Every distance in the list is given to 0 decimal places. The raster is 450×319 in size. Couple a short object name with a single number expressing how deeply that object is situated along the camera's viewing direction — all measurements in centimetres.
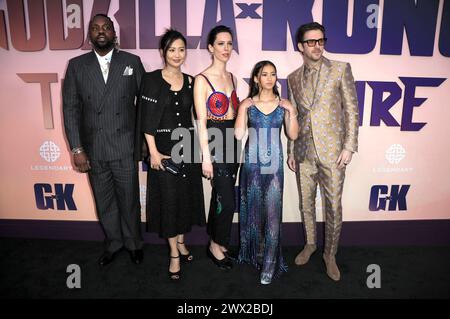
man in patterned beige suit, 257
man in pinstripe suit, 265
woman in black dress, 249
